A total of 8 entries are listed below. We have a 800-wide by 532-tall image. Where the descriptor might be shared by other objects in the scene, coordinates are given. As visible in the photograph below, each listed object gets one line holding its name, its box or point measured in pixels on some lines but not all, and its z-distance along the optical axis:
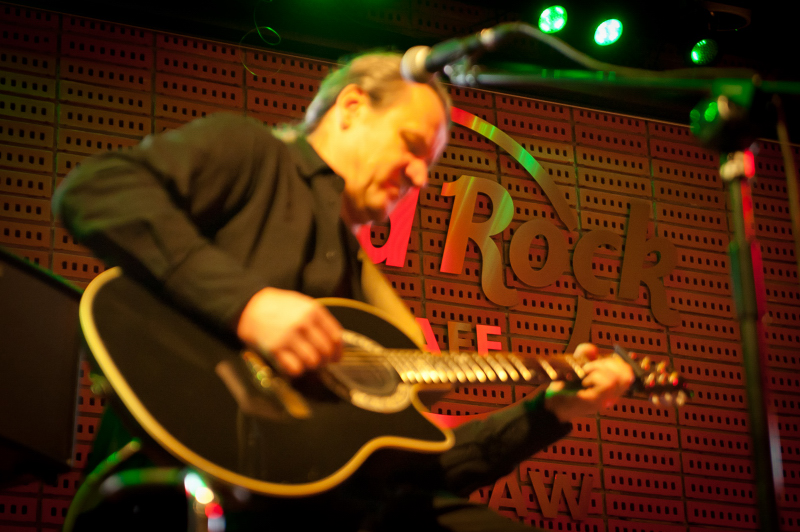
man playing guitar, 1.80
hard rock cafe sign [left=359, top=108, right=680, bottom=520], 4.25
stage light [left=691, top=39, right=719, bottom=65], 4.57
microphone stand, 1.54
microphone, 1.83
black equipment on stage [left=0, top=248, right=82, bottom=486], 2.23
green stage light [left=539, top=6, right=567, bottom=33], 4.60
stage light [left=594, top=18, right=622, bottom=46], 4.69
